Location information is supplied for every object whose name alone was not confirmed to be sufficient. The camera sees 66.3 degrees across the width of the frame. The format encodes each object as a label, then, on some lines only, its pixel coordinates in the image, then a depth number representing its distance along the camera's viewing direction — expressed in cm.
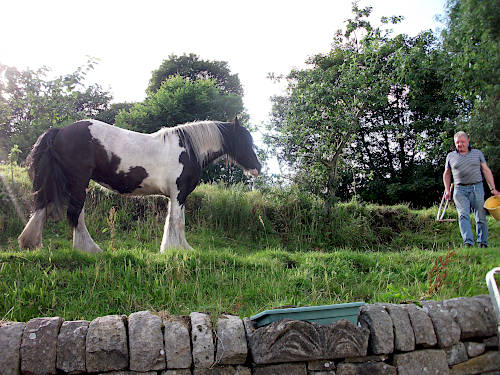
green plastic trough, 241
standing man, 562
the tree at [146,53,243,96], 1898
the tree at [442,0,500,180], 1041
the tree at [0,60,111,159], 675
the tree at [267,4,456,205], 704
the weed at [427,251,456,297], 370
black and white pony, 441
